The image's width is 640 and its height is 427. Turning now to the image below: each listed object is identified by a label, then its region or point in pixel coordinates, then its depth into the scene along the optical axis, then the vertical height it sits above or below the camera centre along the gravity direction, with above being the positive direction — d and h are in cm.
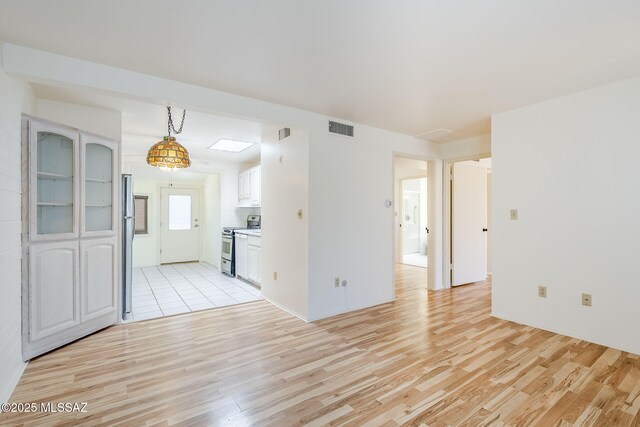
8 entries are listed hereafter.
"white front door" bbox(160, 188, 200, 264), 735 -34
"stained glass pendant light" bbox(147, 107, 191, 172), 316 +62
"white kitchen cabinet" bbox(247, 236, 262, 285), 470 -76
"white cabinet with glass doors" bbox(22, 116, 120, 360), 242 -21
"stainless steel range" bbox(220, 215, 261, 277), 559 -71
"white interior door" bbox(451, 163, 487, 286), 485 -18
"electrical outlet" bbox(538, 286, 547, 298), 310 -82
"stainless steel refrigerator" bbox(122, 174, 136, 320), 343 -29
